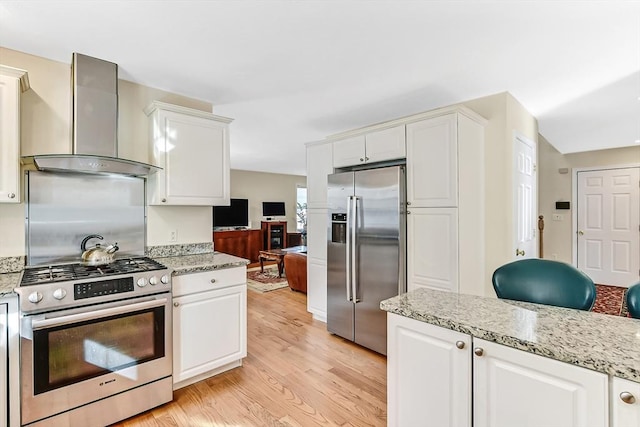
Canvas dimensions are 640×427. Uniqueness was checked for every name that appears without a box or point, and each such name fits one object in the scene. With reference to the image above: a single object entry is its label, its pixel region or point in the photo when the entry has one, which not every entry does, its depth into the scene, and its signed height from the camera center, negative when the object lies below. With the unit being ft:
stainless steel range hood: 7.23 +2.40
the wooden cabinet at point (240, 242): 23.07 -2.17
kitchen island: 3.08 -1.74
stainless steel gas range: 5.59 -2.55
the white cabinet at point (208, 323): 7.42 -2.79
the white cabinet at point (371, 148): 9.62 +2.26
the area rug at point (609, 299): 13.42 -4.13
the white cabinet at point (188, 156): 8.36 +1.68
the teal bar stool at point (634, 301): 4.20 -1.20
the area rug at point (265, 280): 17.64 -4.07
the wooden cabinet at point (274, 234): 26.53 -1.74
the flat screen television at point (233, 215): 23.80 -0.02
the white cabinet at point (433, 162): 8.43 +1.49
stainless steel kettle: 7.15 -0.94
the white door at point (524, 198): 9.76 +0.55
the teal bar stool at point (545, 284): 4.88 -1.17
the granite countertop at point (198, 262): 7.55 -1.26
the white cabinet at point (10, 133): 6.23 +1.68
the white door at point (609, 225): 16.55 -0.62
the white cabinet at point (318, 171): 11.84 +1.70
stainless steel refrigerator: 9.24 -1.13
